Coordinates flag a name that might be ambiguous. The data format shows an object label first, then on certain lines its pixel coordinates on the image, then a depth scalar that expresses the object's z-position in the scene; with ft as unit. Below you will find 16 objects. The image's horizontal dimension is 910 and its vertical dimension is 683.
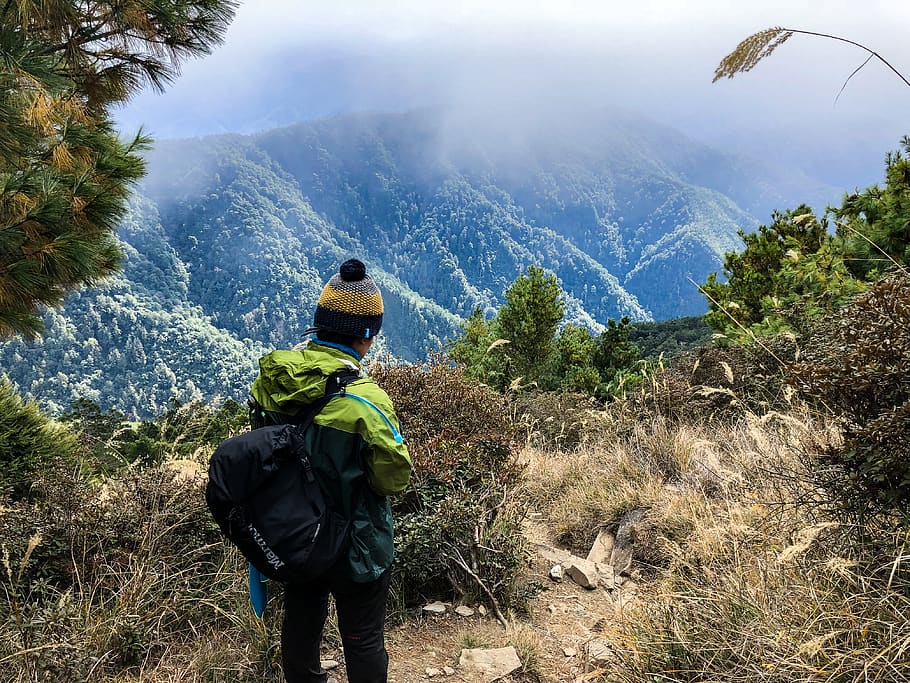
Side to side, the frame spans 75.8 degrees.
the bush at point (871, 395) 6.97
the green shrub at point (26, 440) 16.58
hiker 6.99
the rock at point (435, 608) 11.19
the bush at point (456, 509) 11.38
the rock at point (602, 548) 14.06
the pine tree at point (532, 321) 58.75
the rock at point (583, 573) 12.63
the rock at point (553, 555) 13.65
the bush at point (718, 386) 18.62
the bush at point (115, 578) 8.72
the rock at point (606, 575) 12.46
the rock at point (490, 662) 9.45
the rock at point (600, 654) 9.14
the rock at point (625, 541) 13.25
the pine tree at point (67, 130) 15.12
